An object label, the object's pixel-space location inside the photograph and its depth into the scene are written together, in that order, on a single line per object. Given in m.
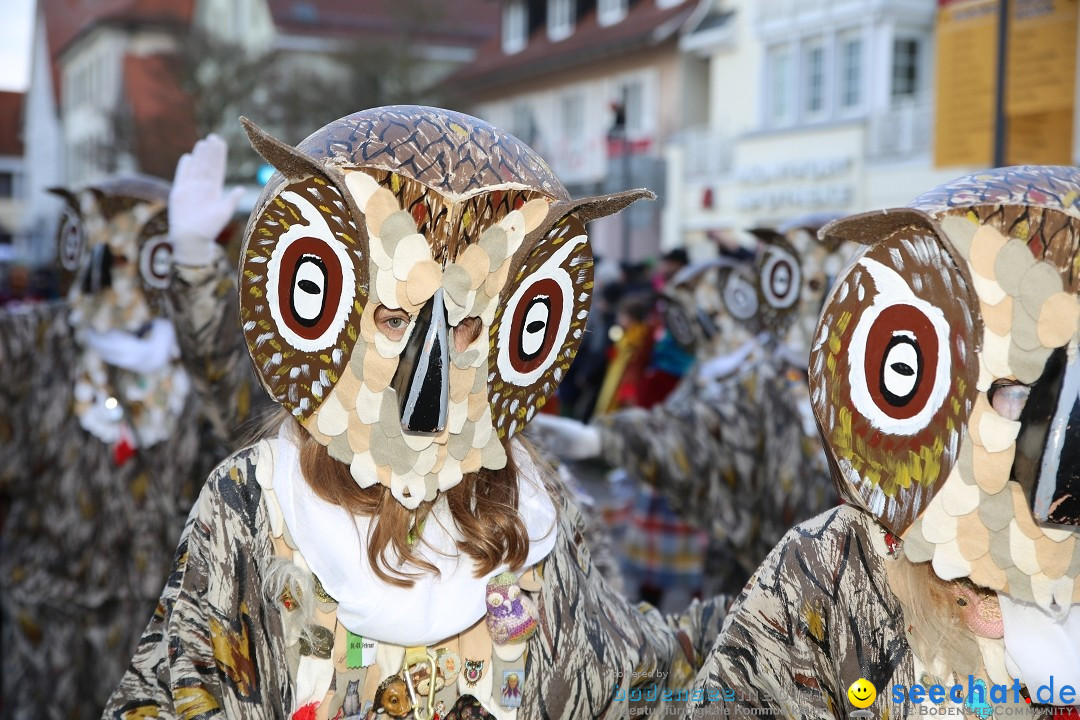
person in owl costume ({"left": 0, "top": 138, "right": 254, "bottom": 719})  3.75
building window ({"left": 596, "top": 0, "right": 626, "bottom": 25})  22.70
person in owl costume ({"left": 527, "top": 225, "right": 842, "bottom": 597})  3.79
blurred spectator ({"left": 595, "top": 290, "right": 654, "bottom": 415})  9.30
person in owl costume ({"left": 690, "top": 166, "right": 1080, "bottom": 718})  1.61
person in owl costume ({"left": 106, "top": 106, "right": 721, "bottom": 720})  1.81
